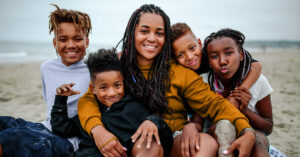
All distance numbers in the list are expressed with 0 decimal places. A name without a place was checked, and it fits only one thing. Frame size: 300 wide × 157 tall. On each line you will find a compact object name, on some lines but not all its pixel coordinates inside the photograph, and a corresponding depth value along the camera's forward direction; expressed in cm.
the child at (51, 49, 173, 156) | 172
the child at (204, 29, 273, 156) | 212
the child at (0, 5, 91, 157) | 209
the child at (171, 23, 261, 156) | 220
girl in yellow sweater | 184
